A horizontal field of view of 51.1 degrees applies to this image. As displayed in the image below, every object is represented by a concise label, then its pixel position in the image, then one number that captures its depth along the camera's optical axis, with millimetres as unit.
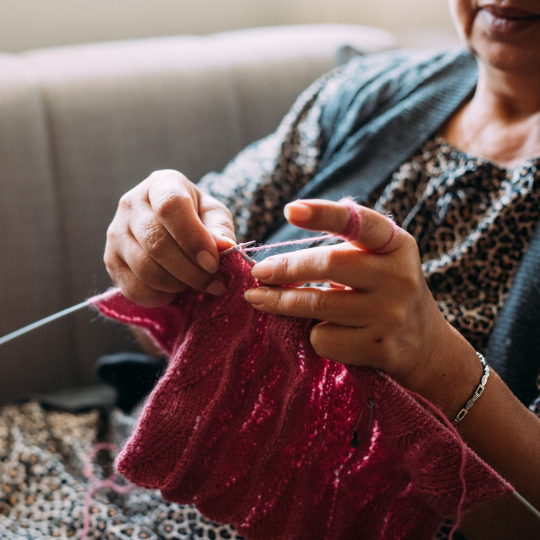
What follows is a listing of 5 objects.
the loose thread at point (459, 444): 641
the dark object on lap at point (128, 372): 1120
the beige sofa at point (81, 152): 1247
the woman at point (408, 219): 604
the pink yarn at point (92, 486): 865
